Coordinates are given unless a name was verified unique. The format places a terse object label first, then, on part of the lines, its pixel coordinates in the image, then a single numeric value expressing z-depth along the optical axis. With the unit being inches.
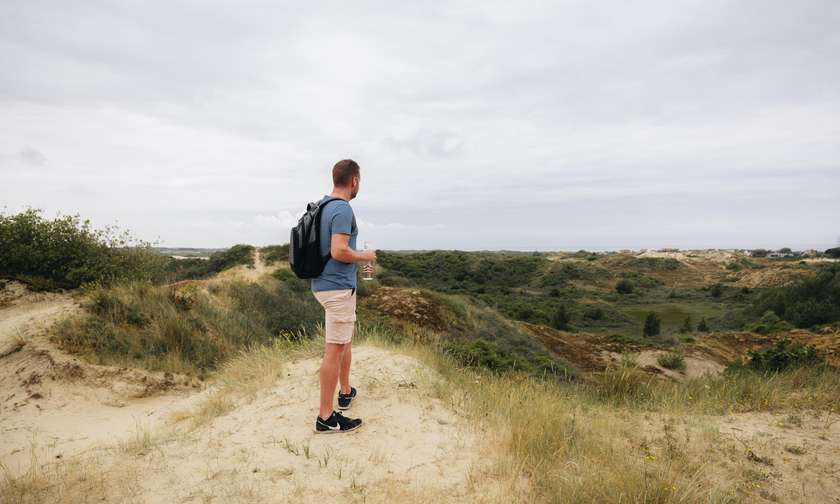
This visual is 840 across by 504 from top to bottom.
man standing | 133.1
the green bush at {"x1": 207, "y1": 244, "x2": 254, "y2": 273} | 1193.0
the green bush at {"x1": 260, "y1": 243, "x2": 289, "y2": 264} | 1143.0
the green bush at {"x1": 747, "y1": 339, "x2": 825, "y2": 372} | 360.5
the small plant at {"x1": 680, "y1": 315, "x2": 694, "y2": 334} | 960.3
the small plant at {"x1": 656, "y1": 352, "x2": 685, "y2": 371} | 581.8
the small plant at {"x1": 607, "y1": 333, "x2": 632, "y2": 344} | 749.6
